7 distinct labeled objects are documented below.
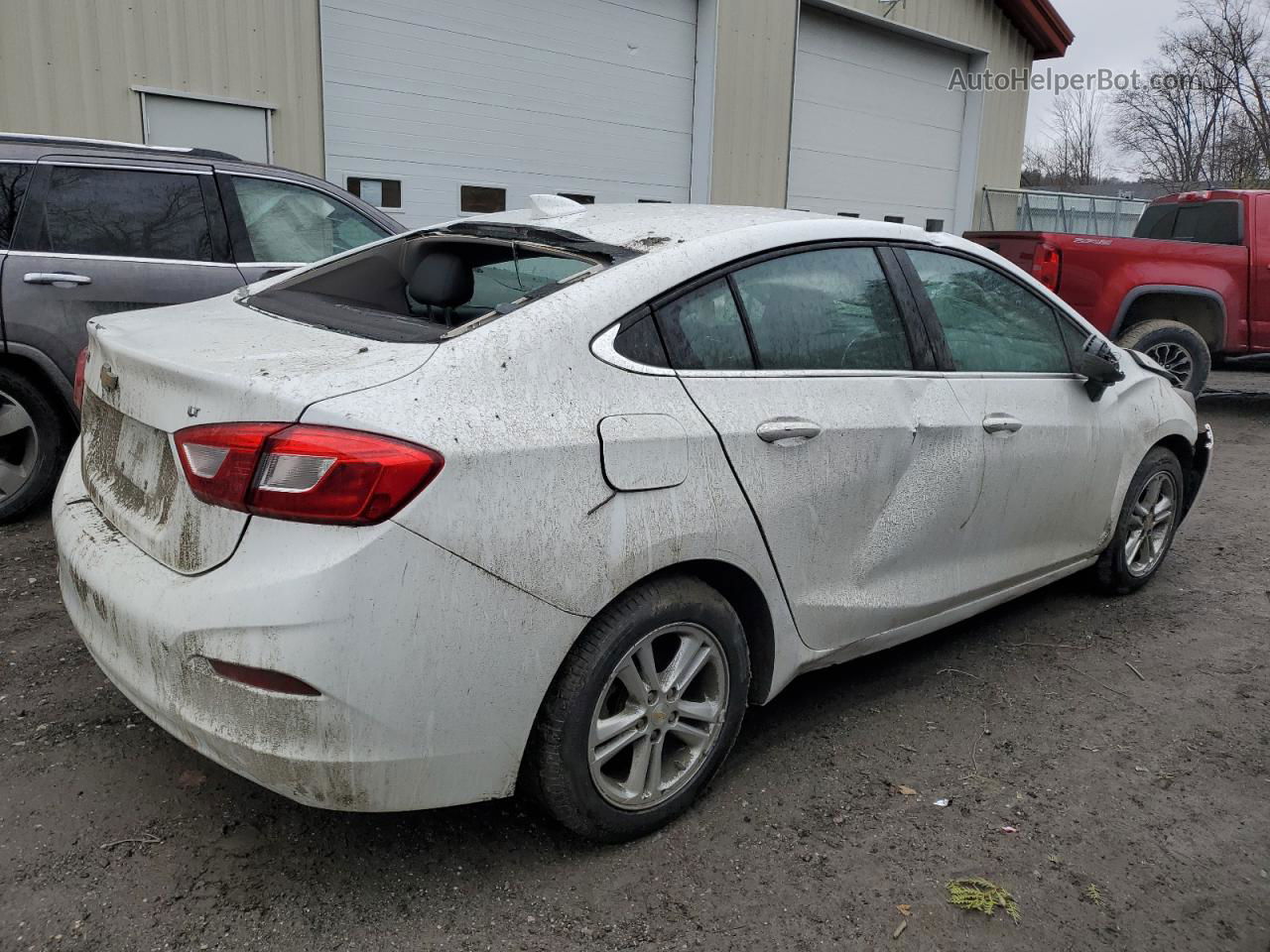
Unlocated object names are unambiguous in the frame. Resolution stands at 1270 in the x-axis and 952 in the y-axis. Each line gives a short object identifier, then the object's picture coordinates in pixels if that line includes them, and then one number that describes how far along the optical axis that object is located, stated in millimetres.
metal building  7809
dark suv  4934
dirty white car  2211
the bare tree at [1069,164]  47156
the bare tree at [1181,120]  36312
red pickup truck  9164
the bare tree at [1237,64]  34000
